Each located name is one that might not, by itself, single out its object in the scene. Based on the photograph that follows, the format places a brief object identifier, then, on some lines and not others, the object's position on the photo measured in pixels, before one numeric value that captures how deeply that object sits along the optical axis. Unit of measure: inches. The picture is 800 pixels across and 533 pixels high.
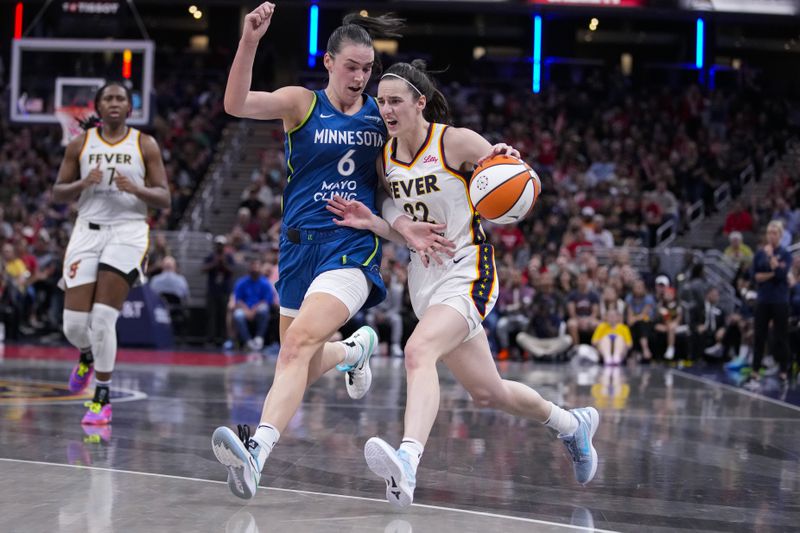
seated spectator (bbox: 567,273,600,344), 639.8
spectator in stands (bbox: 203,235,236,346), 671.1
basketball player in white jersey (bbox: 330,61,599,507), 205.8
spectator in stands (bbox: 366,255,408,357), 652.1
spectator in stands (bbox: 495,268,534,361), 644.7
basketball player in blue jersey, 199.6
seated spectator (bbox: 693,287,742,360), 636.1
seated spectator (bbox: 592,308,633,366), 619.8
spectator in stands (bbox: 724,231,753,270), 700.7
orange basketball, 199.9
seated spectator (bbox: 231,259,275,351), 649.0
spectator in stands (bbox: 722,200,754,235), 809.5
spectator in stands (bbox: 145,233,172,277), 692.1
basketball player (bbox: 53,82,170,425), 291.3
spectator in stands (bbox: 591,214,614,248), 745.0
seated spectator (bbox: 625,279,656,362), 638.5
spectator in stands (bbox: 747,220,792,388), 490.3
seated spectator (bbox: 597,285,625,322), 633.6
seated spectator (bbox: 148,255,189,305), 676.7
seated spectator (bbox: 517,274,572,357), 633.6
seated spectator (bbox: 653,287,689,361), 640.4
